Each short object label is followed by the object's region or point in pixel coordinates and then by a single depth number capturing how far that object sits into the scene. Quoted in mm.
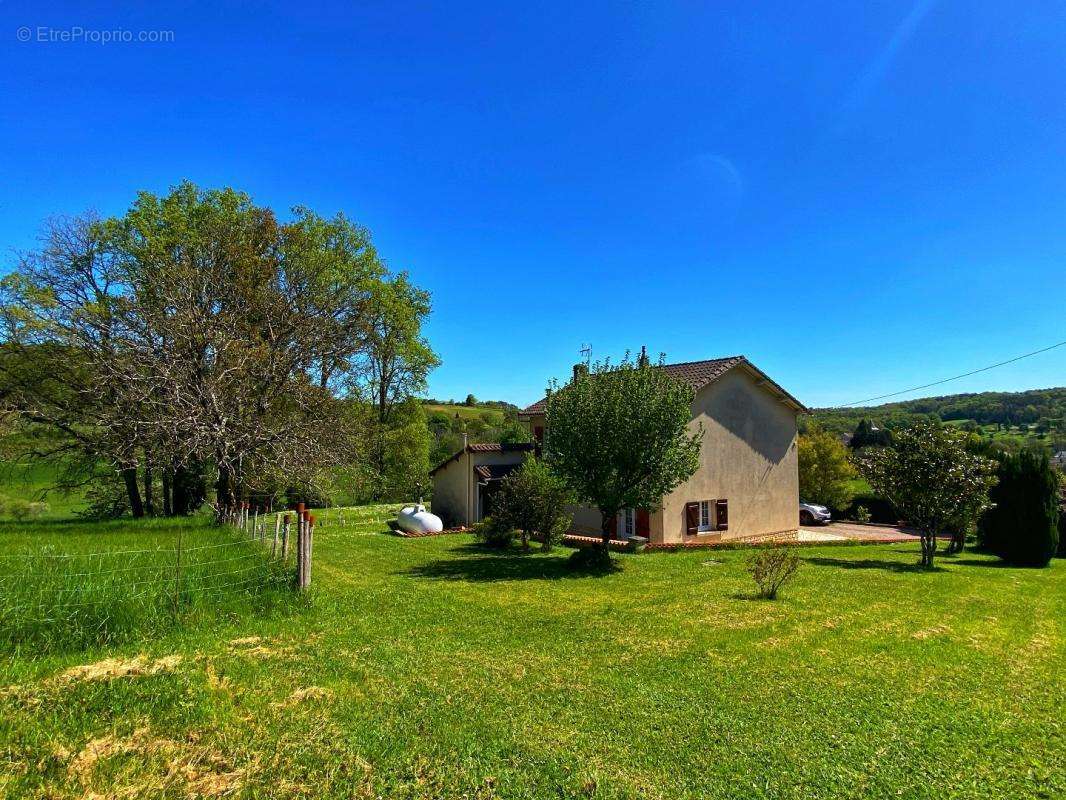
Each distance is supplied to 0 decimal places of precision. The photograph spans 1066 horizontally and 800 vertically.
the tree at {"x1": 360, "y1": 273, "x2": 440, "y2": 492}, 29784
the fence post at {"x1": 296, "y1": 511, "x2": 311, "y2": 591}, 8469
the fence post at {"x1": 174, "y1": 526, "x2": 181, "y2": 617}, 7164
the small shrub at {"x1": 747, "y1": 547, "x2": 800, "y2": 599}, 10820
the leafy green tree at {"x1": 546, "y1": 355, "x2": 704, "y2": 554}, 14258
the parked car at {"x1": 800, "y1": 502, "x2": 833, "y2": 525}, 29234
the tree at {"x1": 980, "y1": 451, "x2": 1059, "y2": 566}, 17375
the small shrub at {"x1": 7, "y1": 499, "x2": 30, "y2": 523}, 29141
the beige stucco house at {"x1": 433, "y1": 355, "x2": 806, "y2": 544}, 20953
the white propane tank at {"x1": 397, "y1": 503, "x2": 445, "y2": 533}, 22766
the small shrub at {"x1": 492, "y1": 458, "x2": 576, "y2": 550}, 17359
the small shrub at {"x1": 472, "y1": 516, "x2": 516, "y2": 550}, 18000
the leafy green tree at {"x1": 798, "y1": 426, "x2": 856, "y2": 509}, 32375
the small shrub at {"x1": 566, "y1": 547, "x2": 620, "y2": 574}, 14250
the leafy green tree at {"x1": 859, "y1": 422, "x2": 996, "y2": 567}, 15227
